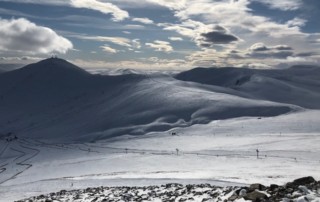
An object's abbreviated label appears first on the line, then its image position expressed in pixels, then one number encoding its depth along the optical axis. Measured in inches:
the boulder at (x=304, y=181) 772.4
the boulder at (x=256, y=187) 750.7
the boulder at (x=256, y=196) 683.3
